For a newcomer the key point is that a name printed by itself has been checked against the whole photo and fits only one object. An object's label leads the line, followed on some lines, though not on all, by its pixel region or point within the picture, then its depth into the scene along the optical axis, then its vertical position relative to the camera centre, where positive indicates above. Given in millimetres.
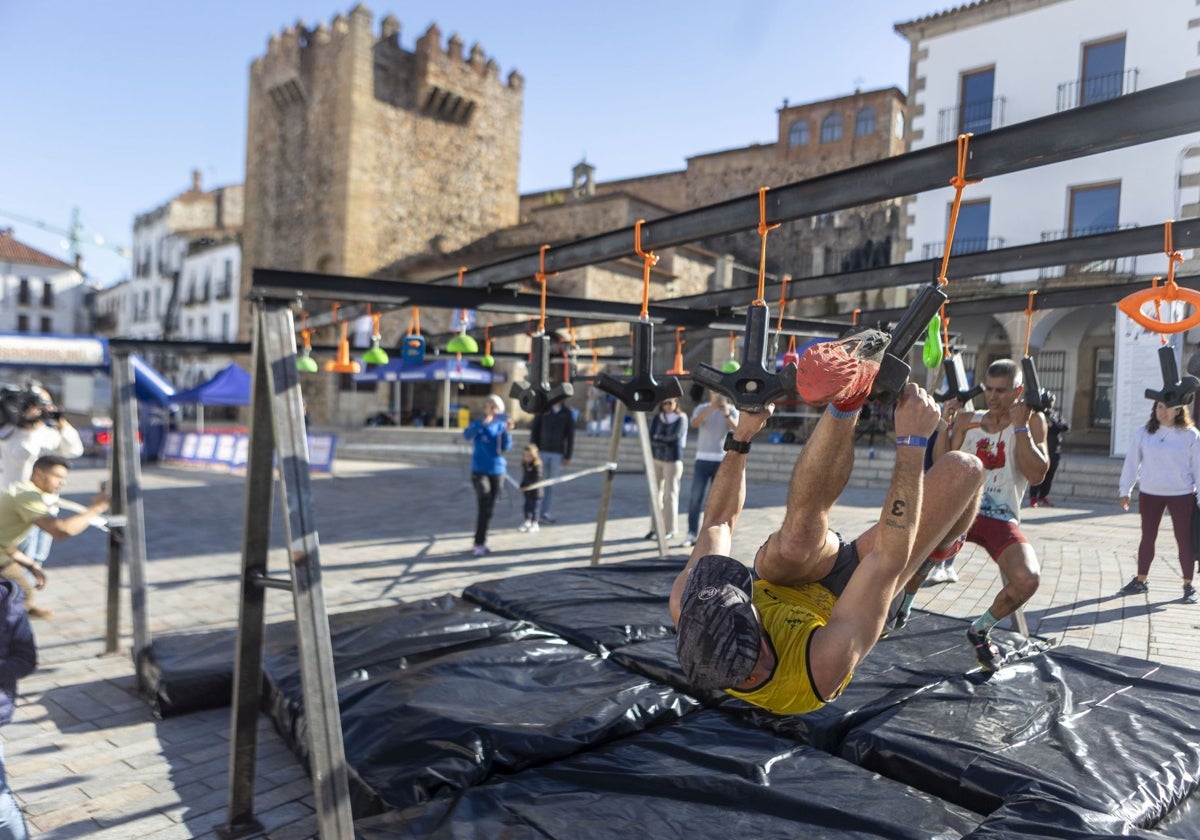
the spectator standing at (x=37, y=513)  3580 -740
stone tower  32188 +10795
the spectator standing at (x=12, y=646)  2799 -1063
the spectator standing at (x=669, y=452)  9422 -727
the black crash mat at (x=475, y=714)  3020 -1501
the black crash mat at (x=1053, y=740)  2791 -1388
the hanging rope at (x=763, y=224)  3131 +752
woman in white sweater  5977 -488
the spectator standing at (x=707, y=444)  9062 -582
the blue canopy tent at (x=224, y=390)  17234 -381
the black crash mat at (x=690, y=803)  2580 -1505
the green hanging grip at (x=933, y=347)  4043 +325
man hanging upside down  2098 -547
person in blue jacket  8789 -890
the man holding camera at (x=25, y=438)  6020 -590
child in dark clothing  10305 -1279
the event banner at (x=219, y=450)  16922 -1832
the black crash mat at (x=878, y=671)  3402 -1407
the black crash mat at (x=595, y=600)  4574 -1450
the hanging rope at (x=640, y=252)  3961 +762
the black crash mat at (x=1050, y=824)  2428 -1369
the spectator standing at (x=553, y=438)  10539 -686
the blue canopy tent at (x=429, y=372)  21469 +358
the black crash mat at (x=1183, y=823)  2624 -1464
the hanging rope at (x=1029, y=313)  4742 +638
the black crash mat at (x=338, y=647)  4234 -1550
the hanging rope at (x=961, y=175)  2595 +831
